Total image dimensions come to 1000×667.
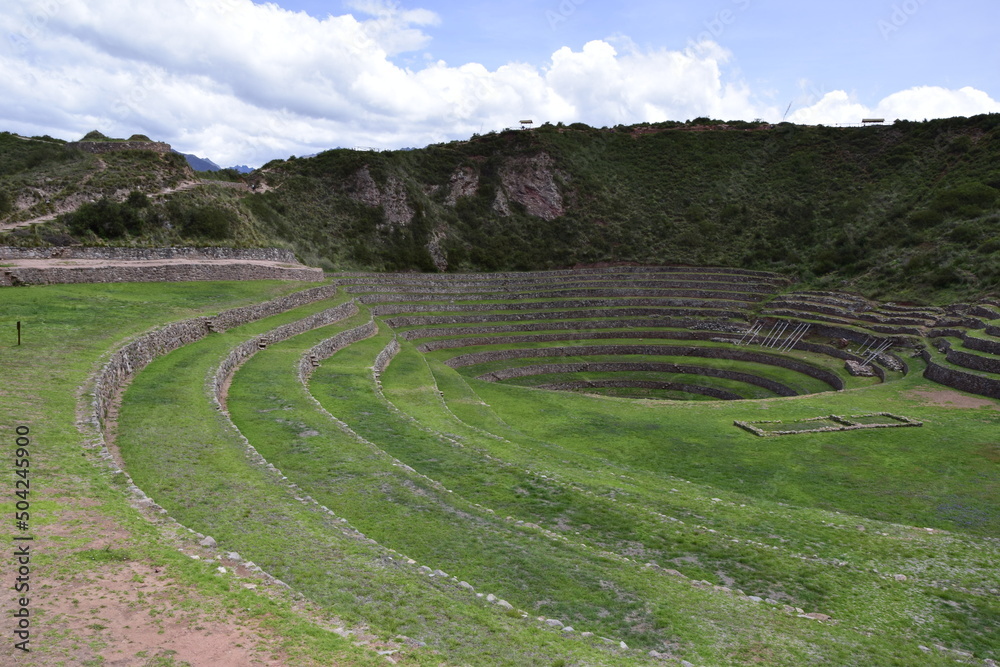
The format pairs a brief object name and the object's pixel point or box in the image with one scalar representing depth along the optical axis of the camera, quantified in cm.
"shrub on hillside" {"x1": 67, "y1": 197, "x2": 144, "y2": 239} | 4259
